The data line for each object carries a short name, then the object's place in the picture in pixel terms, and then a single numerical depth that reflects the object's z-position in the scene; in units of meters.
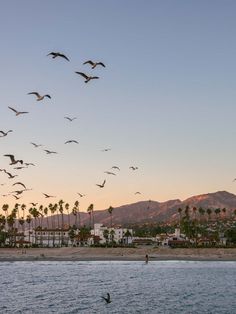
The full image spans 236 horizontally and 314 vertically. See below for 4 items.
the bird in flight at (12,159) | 35.19
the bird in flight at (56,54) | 24.44
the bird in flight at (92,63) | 25.72
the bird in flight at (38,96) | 31.26
